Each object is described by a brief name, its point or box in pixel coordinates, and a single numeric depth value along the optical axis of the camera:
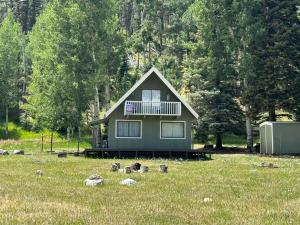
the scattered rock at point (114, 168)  24.26
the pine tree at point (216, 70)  49.28
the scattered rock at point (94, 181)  17.67
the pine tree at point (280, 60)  46.41
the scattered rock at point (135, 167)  24.40
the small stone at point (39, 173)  22.17
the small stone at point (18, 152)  40.55
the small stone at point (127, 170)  23.07
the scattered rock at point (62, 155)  36.74
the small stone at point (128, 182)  18.04
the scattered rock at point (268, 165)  27.65
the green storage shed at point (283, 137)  43.34
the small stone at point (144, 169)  23.41
